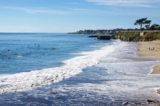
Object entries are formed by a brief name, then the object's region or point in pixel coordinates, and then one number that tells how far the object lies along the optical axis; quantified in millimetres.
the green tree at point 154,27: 122944
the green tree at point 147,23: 125875
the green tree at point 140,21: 126400
